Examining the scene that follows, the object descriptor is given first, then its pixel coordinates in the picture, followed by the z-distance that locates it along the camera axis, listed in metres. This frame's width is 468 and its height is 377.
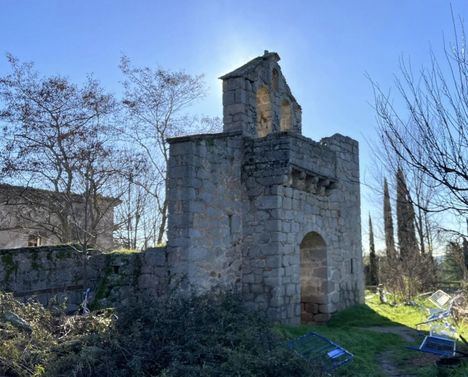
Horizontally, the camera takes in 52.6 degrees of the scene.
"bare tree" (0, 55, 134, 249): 14.02
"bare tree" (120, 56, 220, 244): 16.53
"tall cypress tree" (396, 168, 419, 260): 18.03
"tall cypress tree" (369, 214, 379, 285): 20.92
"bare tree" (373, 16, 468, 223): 5.56
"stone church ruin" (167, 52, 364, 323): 7.75
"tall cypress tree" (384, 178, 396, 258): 20.35
